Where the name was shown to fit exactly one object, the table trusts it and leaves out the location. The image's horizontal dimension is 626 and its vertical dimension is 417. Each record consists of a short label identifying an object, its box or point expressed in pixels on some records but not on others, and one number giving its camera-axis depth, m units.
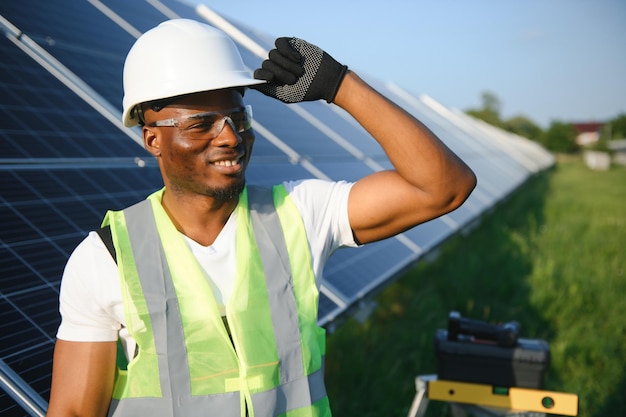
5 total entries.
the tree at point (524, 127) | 96.38
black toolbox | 3.21
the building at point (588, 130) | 127.56
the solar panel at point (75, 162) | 2.26
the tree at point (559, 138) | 88.81
